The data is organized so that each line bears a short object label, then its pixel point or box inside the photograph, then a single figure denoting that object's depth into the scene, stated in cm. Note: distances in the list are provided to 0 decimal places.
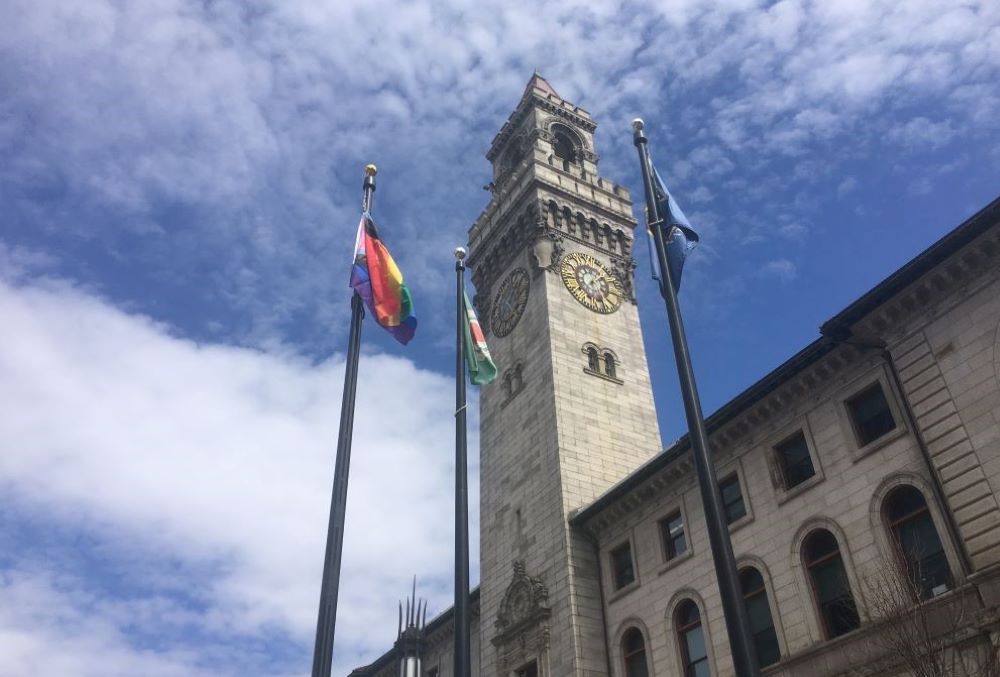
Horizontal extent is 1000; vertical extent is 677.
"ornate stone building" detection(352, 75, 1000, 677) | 2311
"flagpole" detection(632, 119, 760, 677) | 1431
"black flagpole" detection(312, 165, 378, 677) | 1784
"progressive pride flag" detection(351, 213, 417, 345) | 2397
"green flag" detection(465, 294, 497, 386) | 2639
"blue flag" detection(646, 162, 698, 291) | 2223
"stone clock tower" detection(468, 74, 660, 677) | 3691
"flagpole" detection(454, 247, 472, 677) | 1931
